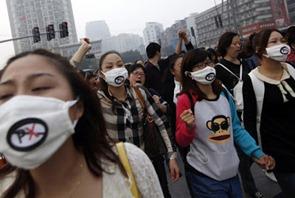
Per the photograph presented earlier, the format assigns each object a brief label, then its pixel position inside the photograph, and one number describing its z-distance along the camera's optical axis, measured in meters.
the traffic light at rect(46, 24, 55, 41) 14.14
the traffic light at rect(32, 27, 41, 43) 14.22
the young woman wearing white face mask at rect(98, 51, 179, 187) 2.30
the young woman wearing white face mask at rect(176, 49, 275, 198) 2.00
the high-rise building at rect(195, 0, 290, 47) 52.51
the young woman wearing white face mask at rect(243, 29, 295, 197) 2.05
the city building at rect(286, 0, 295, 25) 54.23
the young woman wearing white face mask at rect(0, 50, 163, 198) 0.91
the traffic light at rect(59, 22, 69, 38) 14.16
